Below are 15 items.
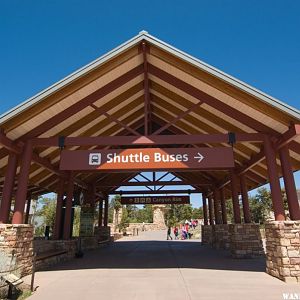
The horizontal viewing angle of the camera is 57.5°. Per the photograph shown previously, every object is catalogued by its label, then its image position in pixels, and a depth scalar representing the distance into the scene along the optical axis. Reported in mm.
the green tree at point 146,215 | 70375
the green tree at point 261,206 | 41312
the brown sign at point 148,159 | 8539
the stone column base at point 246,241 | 12484
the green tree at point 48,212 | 37562
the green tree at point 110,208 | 43153
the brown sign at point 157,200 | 20750
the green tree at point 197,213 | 62606
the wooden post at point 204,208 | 23053
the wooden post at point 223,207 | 17891
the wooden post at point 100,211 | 22383
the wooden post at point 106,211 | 22891
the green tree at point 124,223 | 41225
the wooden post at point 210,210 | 21984
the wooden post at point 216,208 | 19239
